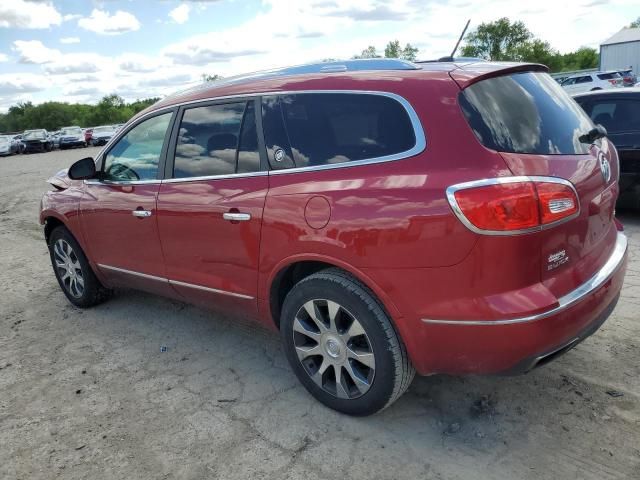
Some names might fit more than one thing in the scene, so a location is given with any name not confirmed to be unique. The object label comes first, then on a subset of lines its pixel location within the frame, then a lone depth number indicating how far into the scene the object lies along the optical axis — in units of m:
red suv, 2.39
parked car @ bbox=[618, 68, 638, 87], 28.66
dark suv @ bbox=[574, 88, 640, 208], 6.45
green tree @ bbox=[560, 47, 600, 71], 73.75
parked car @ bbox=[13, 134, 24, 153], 37.87
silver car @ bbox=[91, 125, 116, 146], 40.16
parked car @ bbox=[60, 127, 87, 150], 38.88
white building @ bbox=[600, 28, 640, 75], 50.69
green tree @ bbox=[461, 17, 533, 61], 70.94
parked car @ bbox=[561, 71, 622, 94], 28.42
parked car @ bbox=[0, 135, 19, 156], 36.38
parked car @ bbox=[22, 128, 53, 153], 38.28
